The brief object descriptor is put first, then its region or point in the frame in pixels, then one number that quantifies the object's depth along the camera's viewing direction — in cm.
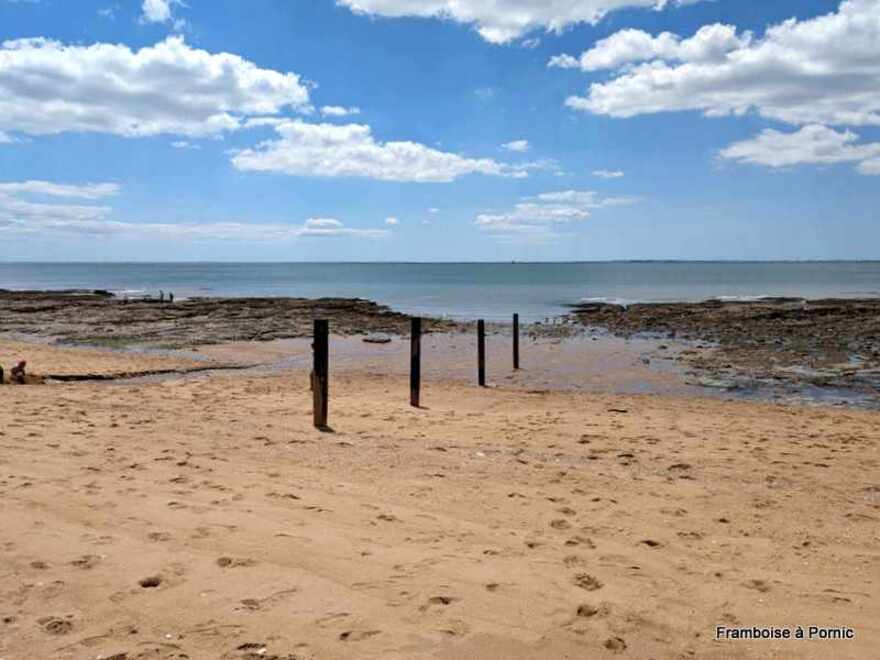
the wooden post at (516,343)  2202
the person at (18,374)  1469
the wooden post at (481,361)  1877
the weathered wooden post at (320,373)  1140
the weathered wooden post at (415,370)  1447
